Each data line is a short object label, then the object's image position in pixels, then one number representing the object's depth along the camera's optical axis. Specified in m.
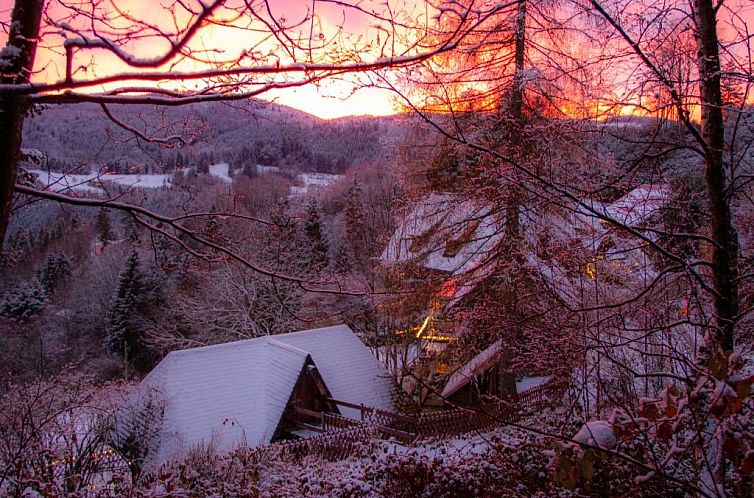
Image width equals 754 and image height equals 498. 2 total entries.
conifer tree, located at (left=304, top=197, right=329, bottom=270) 28.02
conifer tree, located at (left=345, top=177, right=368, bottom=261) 27.49
